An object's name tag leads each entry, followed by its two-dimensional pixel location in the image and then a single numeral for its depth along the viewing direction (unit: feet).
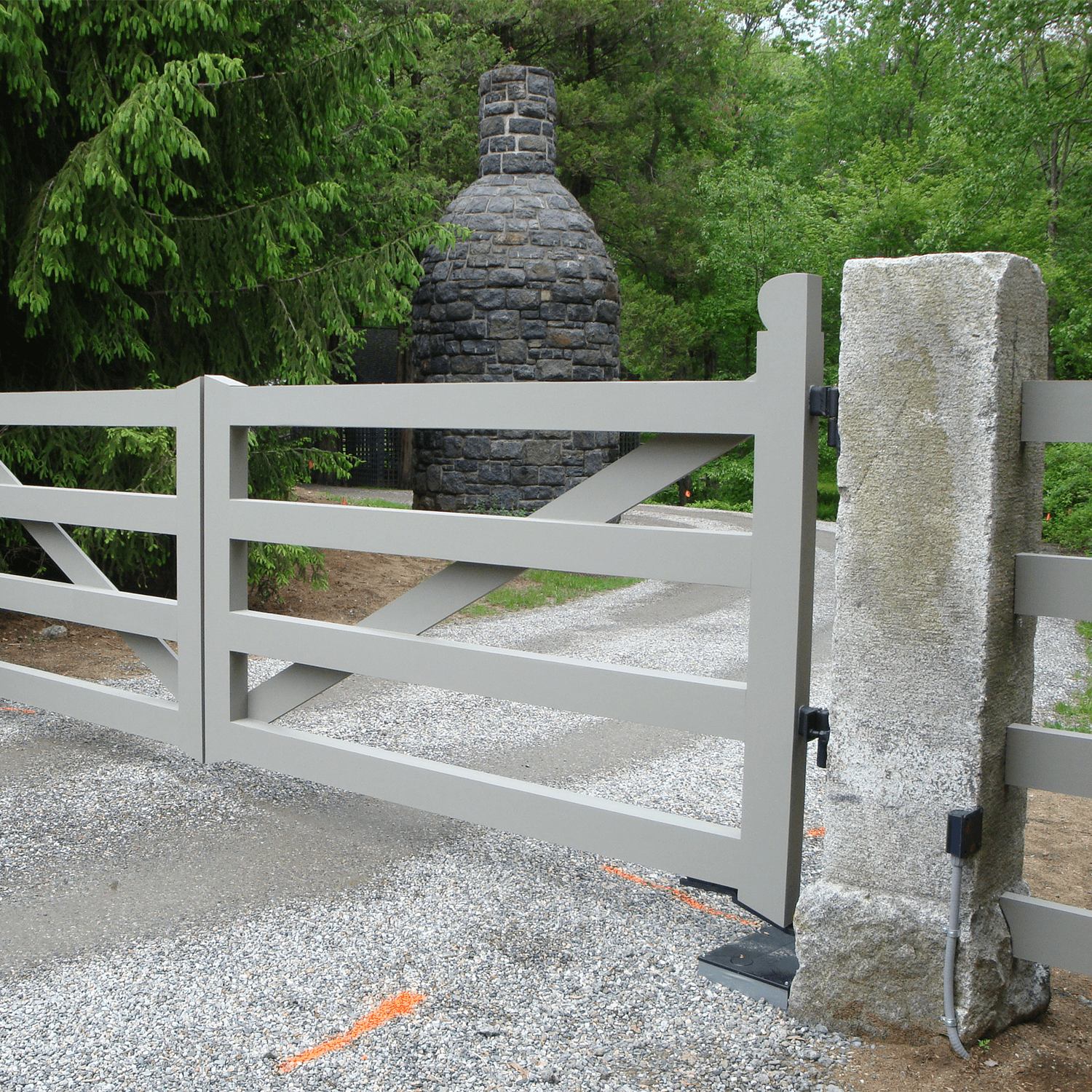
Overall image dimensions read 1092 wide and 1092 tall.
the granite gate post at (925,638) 6.73
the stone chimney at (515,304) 41.98
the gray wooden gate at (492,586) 8.12
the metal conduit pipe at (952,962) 6.82
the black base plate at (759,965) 7.90
